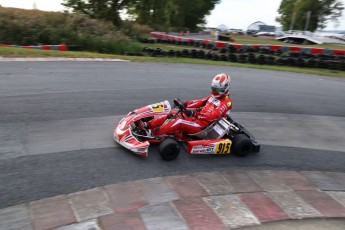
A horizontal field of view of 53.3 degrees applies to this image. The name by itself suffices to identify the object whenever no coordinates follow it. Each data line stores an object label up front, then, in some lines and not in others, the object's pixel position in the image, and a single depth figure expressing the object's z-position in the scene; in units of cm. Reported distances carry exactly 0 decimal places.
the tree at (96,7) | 3017
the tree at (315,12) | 6869
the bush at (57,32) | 1869
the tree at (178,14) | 3959
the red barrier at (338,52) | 2119
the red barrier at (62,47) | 1769
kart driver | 654
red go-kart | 616
